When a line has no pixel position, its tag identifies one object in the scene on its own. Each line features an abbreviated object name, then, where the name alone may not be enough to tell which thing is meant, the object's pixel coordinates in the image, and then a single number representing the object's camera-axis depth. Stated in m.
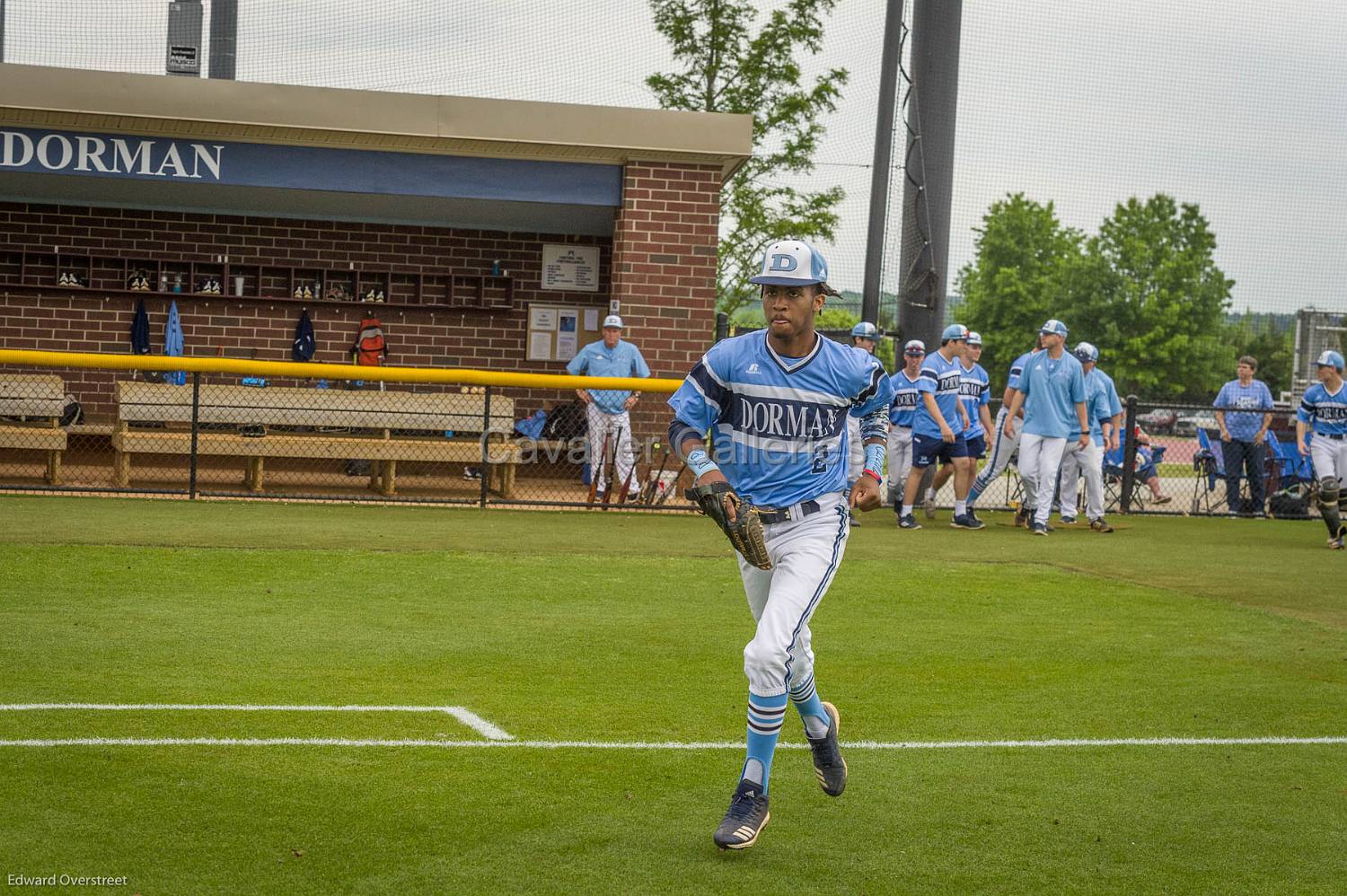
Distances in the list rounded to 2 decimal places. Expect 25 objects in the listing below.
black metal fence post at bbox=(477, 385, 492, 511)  15.38
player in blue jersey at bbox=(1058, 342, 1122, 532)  15.88
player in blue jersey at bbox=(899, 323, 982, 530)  15.70
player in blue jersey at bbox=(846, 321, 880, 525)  15.34
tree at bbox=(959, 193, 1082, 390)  69.69
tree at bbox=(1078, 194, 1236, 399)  64.31
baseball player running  5.19
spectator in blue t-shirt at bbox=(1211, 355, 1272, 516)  18.77
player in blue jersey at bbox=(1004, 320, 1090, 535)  15.37
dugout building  16.45
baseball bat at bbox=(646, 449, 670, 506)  16.03
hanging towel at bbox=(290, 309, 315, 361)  18.83
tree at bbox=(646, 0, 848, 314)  26.52
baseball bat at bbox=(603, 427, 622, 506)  16.00
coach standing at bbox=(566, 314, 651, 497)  15.89
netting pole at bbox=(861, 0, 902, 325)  19.19
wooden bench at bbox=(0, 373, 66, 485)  15.07
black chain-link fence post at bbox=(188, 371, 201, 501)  14.63
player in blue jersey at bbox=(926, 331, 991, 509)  16.09
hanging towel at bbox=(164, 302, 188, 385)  18.41
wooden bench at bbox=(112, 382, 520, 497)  15.34
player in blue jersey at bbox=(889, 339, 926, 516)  15.69
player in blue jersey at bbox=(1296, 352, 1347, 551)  15.27
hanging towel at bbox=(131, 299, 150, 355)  18.41
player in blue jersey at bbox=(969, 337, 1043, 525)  16.11
